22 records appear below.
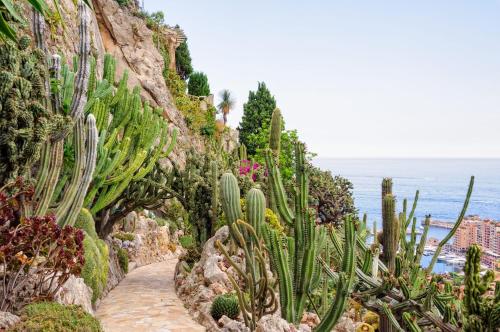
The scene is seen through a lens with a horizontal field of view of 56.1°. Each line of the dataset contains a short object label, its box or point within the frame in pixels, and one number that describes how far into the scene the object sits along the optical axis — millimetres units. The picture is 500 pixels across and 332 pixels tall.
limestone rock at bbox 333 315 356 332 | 6770
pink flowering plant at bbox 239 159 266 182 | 12039
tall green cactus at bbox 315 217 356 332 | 4297
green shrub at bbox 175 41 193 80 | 35375
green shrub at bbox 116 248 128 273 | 12398
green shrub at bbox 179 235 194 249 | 17431
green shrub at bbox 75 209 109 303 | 7965
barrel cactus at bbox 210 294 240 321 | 6914
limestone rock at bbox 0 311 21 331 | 4741
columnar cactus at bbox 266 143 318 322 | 4855
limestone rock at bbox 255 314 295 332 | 4559
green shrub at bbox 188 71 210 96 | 35531
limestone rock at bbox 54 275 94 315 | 6293
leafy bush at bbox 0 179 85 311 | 5281
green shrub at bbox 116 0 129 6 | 24469
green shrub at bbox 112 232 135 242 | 14988
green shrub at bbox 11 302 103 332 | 4617
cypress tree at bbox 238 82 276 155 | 31281
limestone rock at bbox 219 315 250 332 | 5531
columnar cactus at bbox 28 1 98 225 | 7258
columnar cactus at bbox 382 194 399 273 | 4727
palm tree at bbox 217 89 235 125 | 37188
